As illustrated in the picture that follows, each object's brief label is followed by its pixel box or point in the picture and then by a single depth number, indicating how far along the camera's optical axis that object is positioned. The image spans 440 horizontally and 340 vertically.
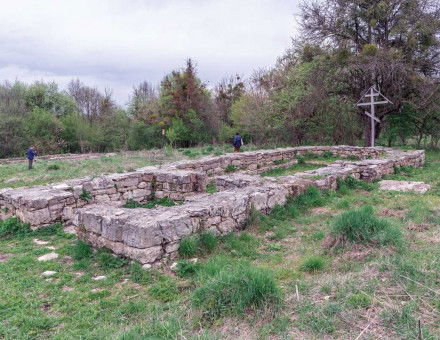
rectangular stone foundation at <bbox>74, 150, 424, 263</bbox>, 4.89
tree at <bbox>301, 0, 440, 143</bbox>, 16.02
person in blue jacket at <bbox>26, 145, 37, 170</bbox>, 16.69
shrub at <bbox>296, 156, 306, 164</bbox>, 15.33
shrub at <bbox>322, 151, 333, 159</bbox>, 16.17
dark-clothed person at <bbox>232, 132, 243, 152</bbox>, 17.42
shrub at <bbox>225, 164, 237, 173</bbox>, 13.11
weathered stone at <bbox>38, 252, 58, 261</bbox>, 5.38
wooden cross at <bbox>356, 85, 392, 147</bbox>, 15.30
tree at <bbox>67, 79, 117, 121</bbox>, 44.88
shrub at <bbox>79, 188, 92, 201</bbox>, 7.75
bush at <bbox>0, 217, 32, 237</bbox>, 6.73
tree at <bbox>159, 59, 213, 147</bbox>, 29.88
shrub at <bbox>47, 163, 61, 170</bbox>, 15.07
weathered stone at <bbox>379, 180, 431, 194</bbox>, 8.68
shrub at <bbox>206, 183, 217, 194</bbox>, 10.04
